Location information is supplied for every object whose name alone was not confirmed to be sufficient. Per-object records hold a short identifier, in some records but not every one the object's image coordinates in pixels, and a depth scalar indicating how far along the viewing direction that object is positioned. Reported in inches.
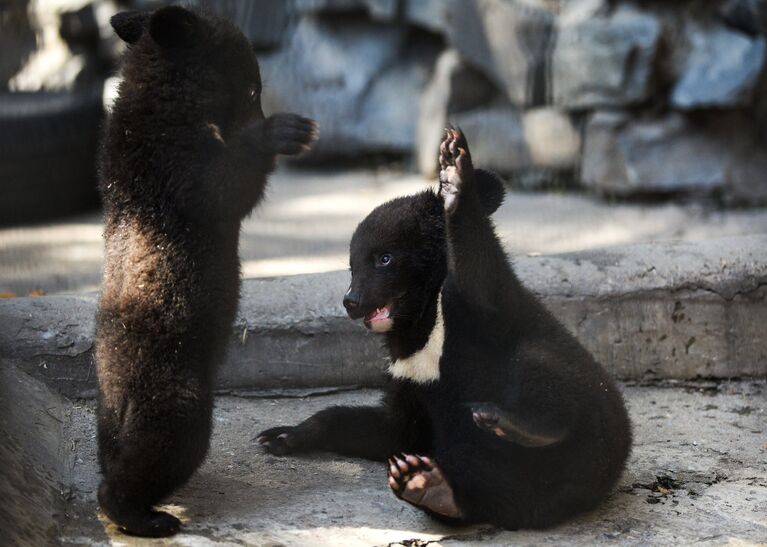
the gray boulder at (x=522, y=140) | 669.3
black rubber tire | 649.0
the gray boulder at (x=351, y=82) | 764.6
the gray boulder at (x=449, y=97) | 715.4
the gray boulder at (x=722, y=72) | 597.0
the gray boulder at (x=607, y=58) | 617.9
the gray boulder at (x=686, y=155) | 618.5
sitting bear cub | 257.1
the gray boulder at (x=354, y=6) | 751.1
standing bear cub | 253.9
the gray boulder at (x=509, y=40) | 677.3
